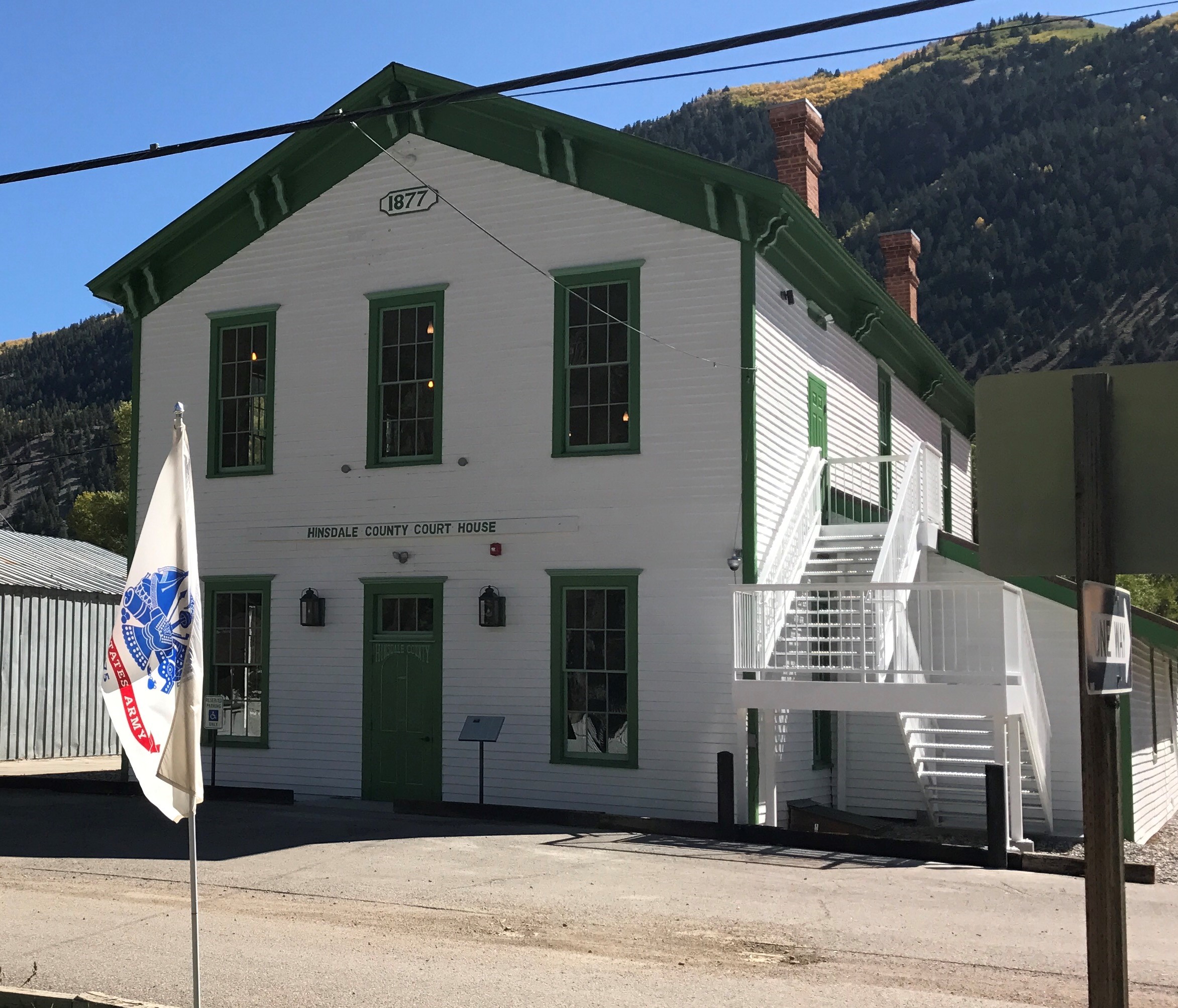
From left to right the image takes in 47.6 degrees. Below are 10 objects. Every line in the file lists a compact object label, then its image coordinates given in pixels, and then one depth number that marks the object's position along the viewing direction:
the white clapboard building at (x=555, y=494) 15.41
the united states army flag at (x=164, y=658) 6.46
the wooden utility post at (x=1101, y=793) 4.16
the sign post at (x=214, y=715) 17.36
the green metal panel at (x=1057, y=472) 4.12
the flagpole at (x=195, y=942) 6.27
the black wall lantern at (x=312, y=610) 17.45
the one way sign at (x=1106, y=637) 4.04
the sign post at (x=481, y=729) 15.27
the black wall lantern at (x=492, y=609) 16.34
